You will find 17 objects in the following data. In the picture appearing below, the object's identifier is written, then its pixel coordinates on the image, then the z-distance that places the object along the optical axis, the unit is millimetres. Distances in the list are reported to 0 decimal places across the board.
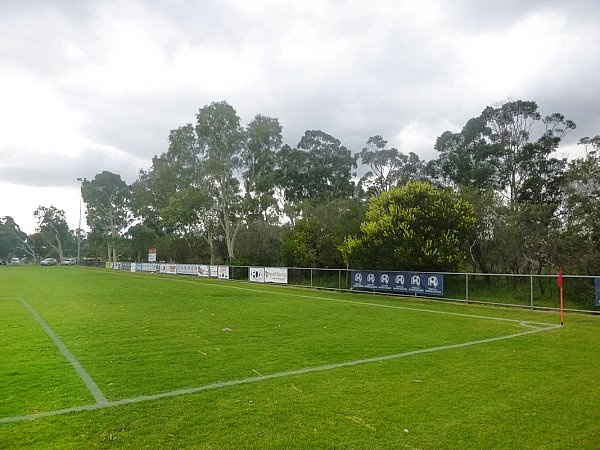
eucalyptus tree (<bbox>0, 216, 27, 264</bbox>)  114812
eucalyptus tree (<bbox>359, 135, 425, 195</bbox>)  46969
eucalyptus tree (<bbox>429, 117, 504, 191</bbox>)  37759
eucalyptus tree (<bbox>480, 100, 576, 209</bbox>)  35156
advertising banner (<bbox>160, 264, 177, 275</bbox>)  48844
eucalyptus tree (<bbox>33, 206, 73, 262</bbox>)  104875
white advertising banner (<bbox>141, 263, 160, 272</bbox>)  52412
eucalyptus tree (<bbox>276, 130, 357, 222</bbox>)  54156
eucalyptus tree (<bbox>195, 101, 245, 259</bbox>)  46531
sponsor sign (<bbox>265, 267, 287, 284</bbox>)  31438
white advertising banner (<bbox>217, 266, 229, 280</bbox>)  39056
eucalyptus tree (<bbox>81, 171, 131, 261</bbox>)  78188
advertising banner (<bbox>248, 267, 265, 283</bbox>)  34344
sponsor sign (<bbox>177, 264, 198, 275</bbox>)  45078
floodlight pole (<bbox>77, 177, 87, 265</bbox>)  76700
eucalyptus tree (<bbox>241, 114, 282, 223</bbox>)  46531
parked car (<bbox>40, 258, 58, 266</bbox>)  93950
